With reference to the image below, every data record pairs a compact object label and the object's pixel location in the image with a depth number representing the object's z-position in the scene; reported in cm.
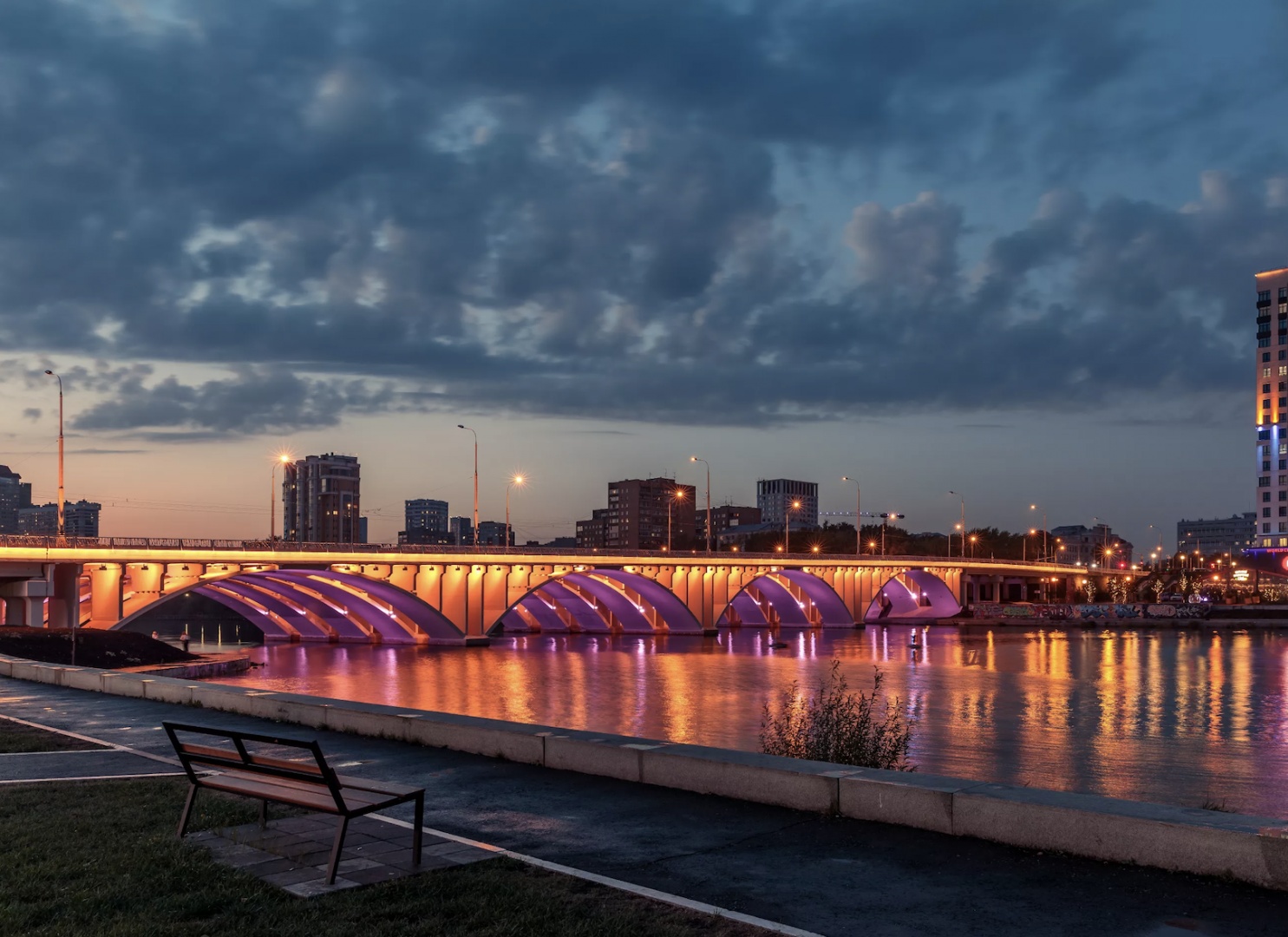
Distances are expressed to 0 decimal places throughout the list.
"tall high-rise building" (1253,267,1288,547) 17288
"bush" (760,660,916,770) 1378
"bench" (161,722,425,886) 793
